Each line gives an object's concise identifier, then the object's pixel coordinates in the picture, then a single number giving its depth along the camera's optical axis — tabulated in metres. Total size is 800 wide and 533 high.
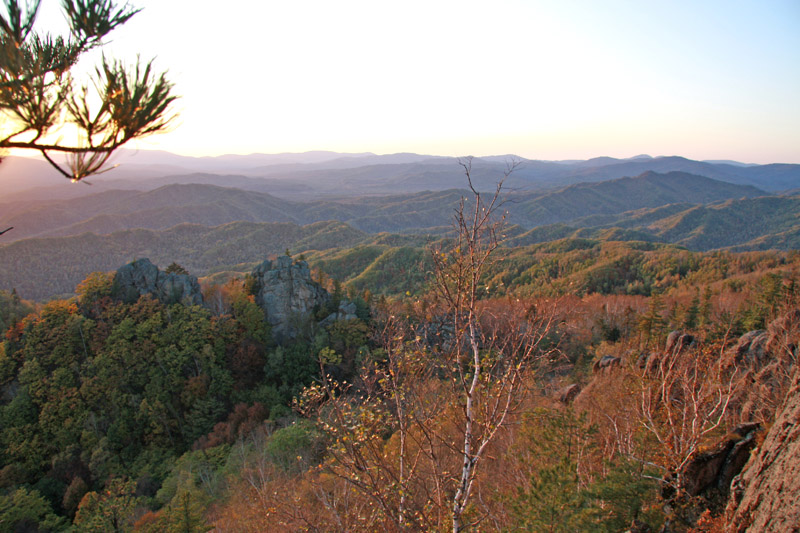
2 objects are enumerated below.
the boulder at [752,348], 16.36
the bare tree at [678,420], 8.29
